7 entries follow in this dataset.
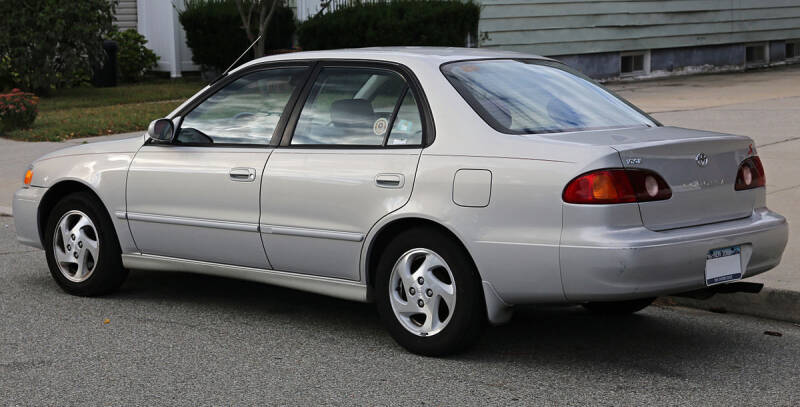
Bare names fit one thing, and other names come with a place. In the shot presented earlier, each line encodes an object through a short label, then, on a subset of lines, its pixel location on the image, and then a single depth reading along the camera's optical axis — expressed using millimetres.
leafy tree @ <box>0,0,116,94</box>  19047
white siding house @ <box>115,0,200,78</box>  23188
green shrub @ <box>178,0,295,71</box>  20875
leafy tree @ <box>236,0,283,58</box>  17734
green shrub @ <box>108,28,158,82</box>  22844
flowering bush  15602
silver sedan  4895
